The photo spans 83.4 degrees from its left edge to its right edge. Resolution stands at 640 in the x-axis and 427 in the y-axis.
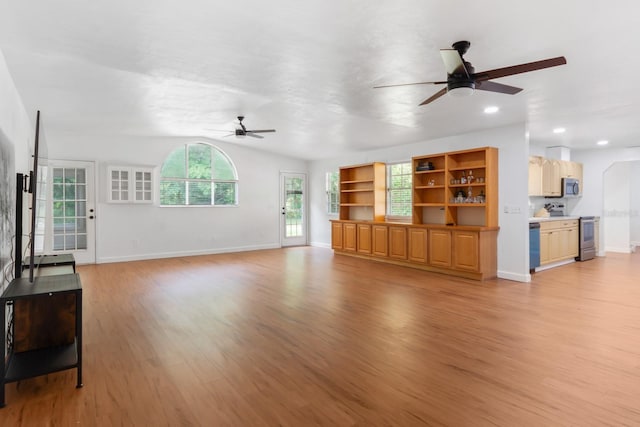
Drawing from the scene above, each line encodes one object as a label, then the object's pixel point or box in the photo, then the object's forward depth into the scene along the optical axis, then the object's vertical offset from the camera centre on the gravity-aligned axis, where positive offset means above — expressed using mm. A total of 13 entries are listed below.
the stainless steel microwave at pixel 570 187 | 7602 +476
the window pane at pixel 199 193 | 8570 +439
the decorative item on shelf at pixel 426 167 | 6750 +823
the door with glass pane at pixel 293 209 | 10023 +46
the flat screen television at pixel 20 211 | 2600 +8
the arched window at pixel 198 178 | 8274 +805
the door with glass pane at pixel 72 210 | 6965 +36
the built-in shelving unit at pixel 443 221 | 5816 -218
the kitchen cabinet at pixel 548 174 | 7000 +727
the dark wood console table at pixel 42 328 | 2281 -866
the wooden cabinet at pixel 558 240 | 6473 -595
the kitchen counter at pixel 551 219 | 6312 -174
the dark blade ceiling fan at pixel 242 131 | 5926 +1338
